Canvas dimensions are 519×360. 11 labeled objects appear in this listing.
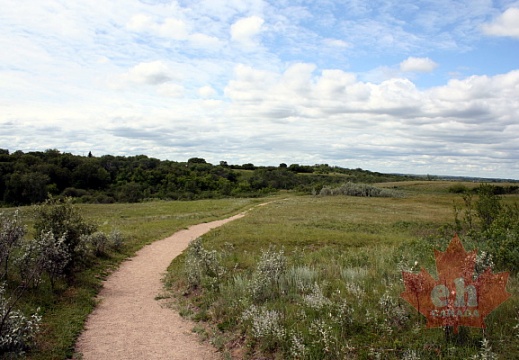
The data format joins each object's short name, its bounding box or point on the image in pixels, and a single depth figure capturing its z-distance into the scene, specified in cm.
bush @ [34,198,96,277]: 1035
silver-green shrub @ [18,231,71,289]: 831
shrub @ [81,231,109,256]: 1320
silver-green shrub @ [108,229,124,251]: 1492
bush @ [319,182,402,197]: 6109
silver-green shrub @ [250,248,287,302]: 794
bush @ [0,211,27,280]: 839
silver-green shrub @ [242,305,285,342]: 611
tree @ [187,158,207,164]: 13080
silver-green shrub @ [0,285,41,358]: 530
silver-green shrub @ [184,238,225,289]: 991
